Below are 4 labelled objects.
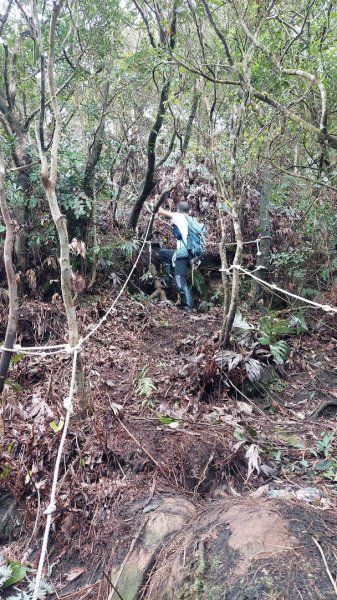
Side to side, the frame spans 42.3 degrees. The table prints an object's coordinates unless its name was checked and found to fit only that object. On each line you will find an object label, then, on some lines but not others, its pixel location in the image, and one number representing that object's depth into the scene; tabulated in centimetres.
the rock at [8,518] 375
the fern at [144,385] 479
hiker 801
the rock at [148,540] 277
